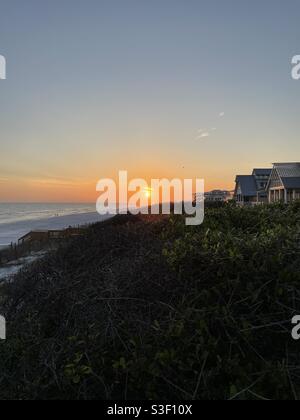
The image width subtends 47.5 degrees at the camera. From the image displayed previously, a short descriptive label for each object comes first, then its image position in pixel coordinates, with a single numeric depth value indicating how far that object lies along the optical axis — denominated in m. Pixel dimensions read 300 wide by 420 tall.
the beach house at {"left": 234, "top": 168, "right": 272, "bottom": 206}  54.00
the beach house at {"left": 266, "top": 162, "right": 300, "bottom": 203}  39.59
